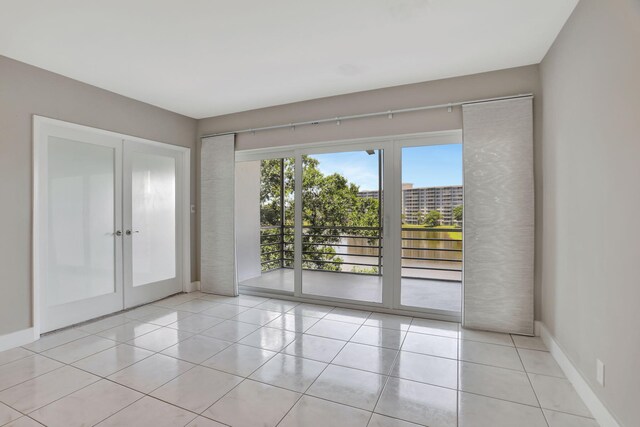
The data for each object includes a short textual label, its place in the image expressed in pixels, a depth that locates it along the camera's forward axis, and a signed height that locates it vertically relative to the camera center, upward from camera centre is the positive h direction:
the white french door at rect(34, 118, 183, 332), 3.10 -0.10
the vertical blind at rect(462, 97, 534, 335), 2.96 -0.02
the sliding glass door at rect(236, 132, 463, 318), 3.50 -0.11
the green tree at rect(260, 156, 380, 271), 4.22 +0.03
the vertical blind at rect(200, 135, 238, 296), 4.42 -0.02
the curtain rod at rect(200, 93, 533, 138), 3.04 +1.12
